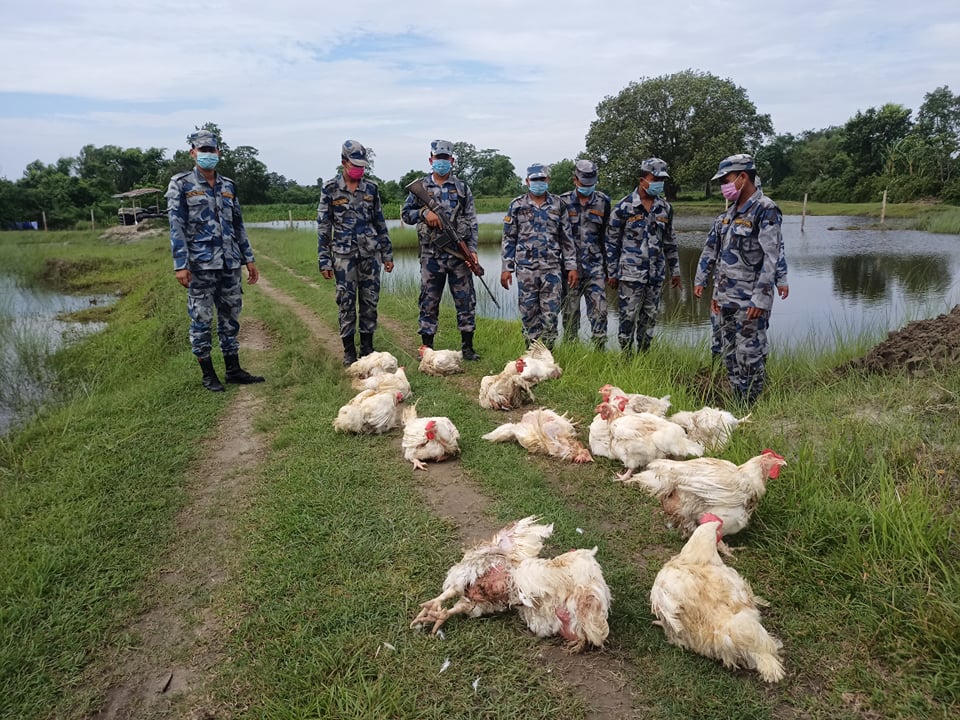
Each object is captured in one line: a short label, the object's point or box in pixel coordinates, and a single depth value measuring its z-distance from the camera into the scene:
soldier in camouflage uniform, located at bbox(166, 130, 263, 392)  4.91
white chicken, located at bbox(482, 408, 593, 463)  3.80
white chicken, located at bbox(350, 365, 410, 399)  4.71
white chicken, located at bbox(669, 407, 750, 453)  3.53
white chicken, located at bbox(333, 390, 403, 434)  4.25
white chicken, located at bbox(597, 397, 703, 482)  3.39
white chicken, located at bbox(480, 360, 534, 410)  4.74
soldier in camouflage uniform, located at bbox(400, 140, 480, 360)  5.74
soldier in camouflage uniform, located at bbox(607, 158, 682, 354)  5.69
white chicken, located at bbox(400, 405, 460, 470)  3.77
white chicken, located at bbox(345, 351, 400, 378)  5.25
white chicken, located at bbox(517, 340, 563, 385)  5.07
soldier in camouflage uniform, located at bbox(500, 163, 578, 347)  5.78
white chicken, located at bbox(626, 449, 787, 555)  2.72
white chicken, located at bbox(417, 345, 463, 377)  5.68
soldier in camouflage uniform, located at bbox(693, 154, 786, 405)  4.42
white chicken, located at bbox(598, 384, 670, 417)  4.12
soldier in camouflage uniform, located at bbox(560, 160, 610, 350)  5.98
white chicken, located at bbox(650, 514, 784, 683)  2.04
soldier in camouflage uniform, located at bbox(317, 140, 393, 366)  5.62
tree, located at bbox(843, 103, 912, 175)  35.72
